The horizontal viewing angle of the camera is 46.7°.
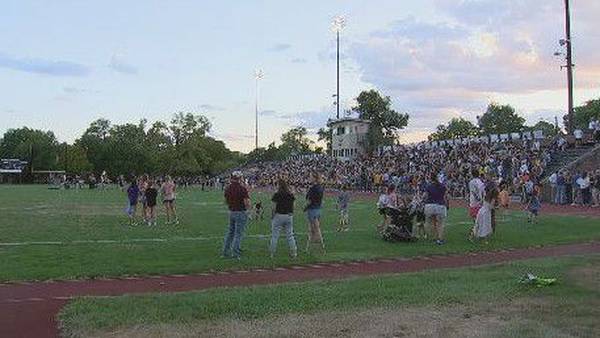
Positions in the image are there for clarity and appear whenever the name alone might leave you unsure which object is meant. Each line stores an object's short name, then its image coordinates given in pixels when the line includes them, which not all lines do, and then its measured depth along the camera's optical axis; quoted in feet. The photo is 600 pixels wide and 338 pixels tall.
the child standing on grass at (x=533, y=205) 76.84
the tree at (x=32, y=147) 445.37
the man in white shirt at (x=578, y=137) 136.05
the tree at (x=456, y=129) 441.27
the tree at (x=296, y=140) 500.74
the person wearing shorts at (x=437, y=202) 57.82
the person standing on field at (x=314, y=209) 53.11
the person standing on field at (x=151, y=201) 76.02
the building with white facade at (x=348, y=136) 298.35
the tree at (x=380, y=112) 352.69
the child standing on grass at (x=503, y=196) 74.15
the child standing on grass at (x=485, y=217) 58.80
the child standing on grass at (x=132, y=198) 77.30
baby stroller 59.36
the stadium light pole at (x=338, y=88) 241.55
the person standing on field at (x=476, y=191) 60.44
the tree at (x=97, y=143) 399.24
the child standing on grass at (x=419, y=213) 61.57
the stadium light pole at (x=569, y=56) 130.27
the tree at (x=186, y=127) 378.94
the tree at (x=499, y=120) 426.10
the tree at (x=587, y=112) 356.57
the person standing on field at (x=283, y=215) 49.01
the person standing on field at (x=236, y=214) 48.55
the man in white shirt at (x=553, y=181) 116.88
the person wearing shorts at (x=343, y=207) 71.18
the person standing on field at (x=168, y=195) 77.82
